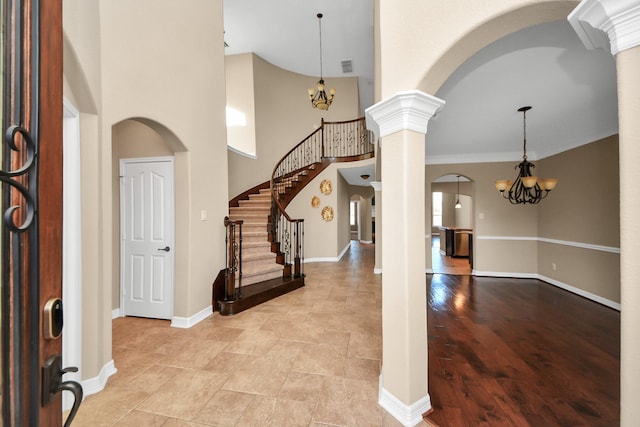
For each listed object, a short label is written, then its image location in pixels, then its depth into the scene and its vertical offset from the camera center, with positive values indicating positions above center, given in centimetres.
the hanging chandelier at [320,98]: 601 +274
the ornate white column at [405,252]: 177 -26
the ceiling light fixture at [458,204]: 1244 +47
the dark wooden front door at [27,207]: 59 +2
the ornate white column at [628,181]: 103 +13
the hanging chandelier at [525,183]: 416 +52
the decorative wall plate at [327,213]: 802 +6
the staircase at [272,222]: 387 -12
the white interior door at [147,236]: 347 -27
